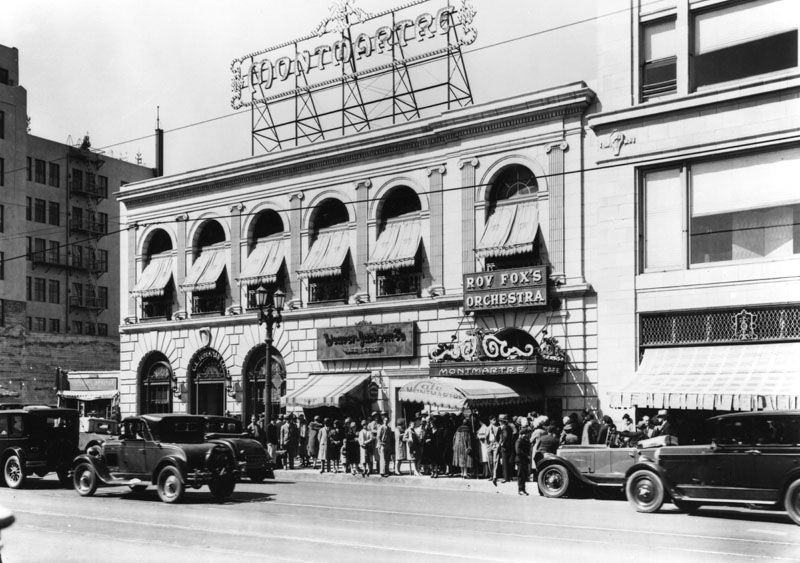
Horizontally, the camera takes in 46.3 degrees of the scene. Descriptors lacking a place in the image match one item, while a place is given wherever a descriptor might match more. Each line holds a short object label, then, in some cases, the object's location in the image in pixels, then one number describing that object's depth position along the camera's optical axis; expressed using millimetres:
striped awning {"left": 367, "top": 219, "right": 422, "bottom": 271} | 32594
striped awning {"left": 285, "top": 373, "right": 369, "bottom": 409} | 32719
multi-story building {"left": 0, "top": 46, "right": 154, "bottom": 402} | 63562
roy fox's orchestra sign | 29094
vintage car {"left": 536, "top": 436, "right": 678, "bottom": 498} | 19234
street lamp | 28859
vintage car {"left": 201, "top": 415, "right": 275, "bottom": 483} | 22536
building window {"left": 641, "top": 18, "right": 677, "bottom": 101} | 27500
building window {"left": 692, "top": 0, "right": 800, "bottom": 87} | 25109
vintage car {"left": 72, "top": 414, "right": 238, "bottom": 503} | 19203
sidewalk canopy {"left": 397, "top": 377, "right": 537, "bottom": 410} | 27094
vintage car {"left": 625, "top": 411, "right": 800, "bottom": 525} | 16109
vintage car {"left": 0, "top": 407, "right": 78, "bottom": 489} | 23391
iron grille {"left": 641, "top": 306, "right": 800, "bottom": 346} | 24750
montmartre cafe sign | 28109
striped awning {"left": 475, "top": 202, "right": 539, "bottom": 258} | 29703
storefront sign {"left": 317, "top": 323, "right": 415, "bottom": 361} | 32491
